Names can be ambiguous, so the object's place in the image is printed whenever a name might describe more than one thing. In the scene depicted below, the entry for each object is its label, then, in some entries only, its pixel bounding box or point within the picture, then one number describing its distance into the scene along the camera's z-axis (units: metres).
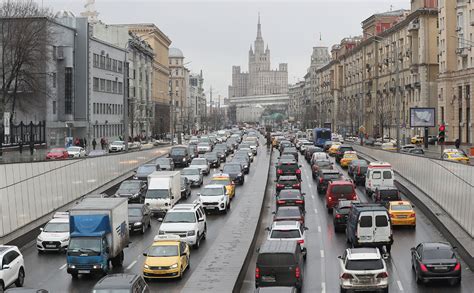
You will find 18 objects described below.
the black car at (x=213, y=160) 67.81
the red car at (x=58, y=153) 58.67
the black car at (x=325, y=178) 48.69
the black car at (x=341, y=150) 70.66
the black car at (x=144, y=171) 51.56
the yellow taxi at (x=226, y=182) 46.12
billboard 73.25
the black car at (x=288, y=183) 46.59
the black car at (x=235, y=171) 54.09
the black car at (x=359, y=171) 53.34
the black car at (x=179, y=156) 68.06
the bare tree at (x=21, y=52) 72.31
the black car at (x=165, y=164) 57.66
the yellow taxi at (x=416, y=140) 94.12
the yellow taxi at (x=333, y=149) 79.96
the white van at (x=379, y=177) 46.03
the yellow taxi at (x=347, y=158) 65.75
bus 94.50
